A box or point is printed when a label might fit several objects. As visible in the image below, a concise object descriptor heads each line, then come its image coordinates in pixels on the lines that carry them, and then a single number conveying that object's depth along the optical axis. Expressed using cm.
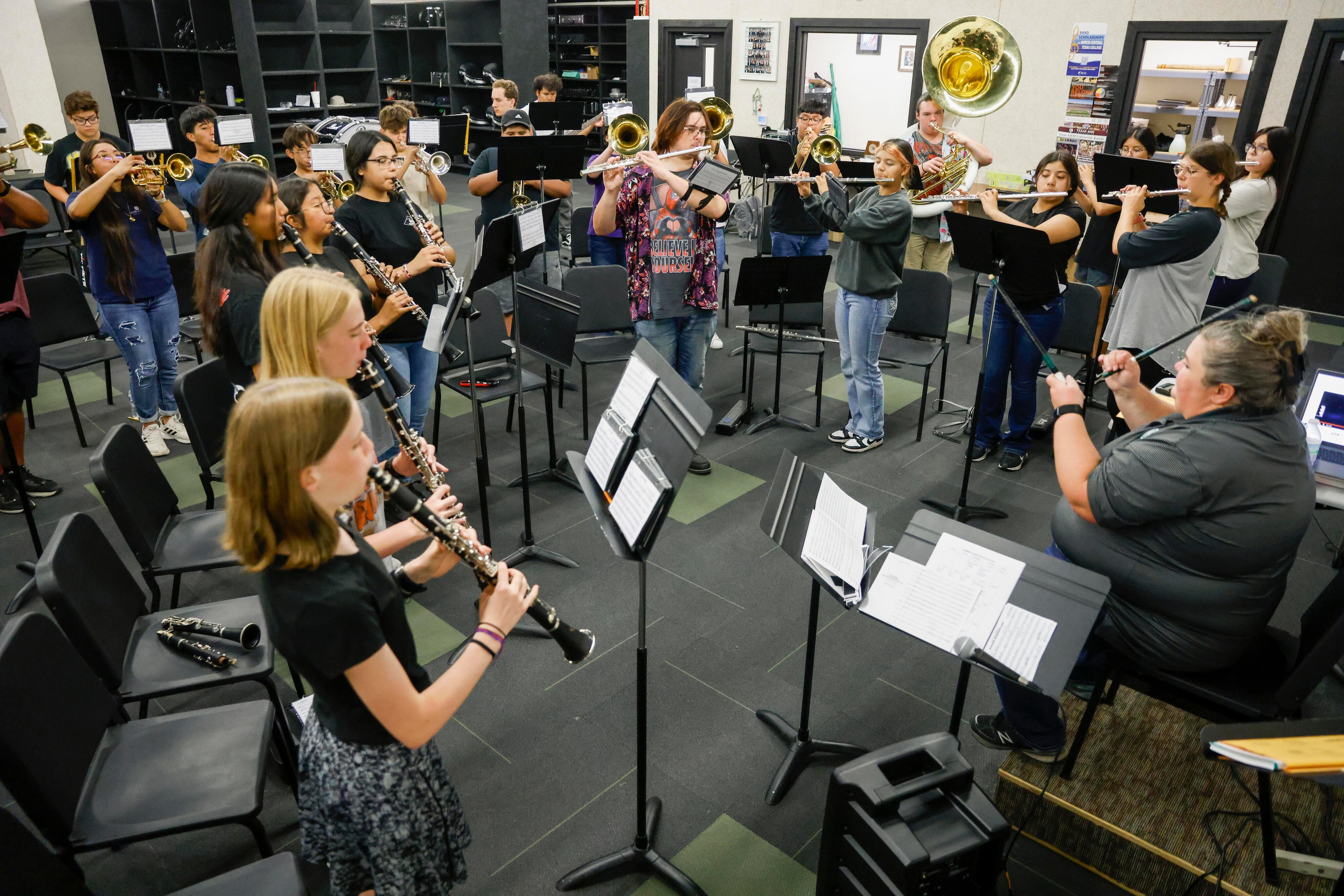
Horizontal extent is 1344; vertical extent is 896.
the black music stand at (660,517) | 204
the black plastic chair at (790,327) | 515
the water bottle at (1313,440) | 307
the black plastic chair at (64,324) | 461
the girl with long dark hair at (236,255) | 299
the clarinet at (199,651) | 250
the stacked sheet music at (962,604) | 211
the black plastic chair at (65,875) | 161
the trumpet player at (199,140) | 600
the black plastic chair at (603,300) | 504
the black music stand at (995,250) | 386
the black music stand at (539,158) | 498
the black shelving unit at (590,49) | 1283
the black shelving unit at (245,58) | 1059
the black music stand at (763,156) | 642
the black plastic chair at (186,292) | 516
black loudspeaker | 197
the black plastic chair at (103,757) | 188
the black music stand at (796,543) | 230
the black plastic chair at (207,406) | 326
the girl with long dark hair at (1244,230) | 534
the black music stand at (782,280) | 460
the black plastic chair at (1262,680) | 225
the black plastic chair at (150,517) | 273
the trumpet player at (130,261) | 423
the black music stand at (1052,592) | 205
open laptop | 305
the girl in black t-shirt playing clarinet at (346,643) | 148
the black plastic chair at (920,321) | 483
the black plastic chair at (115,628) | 225
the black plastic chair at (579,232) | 636
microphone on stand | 204
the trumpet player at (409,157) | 559
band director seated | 221
